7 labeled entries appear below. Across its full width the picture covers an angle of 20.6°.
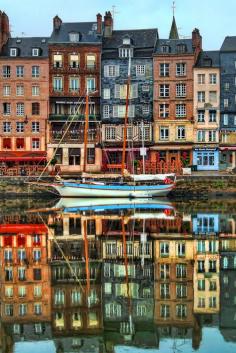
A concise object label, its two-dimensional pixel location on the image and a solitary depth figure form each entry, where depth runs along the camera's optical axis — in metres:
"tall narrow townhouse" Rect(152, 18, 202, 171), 74.12
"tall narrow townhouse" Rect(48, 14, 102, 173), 74.75
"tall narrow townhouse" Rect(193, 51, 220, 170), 73.79
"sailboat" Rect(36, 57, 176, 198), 62.19
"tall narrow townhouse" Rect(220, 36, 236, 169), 73.88
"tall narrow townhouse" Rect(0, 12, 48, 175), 74.81
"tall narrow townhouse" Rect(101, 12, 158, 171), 75.00
